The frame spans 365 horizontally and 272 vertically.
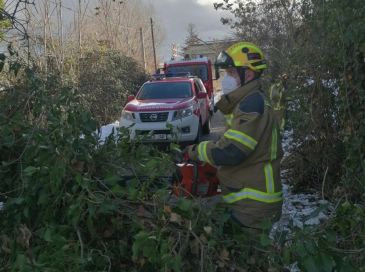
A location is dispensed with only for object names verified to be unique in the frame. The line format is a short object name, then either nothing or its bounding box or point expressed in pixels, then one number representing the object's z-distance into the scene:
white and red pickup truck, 11.77
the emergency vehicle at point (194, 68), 20.64
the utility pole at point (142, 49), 31.75
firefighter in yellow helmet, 2.84
